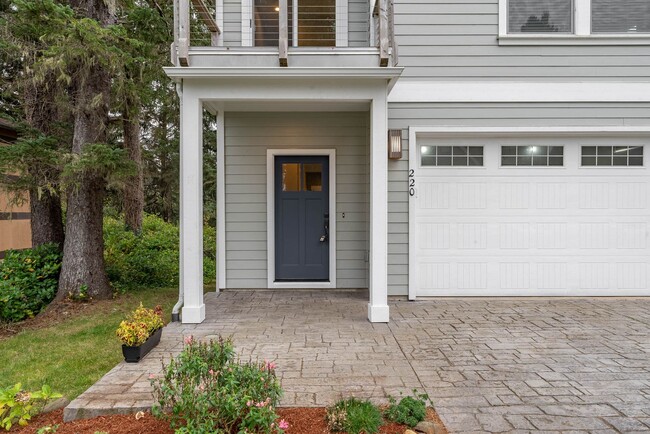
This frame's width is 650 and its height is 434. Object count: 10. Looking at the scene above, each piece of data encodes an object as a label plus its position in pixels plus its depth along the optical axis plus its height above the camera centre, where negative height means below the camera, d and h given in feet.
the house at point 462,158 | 17.90 +2.30
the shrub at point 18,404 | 8.01 -4.05
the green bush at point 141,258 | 23.13 -3.25
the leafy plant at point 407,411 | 7.86 -4.09
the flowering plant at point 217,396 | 6.93 -3.40
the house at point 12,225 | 28.94 -1.48
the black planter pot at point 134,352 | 11.05 -4.04
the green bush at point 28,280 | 17.21 -3.36
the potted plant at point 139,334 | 11.07 -3.63
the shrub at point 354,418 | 7.54 -4.07
